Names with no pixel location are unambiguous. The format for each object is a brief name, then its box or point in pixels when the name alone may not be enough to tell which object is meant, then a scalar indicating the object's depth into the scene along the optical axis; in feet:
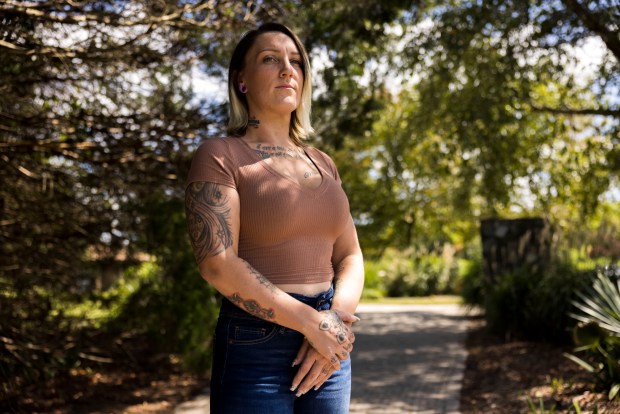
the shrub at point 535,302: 31.19
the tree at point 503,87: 31.86
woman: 7.22
